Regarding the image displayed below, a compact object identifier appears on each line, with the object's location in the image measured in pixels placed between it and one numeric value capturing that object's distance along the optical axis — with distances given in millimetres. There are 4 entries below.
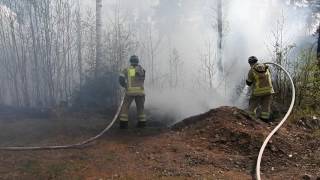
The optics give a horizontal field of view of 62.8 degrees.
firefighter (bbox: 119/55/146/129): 6086
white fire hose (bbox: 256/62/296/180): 3932
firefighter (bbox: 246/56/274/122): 6082
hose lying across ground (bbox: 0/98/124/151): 4928
